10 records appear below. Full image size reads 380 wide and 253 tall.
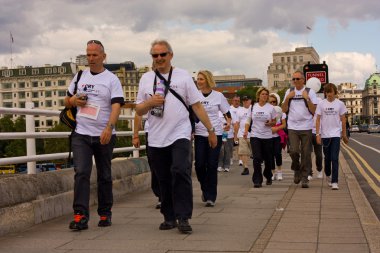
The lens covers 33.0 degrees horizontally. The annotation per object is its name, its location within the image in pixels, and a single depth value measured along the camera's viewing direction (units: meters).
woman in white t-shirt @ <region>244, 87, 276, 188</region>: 11.47
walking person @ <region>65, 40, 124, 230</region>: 6.80
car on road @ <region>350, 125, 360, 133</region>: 120.91
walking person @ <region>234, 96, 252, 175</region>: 15.06
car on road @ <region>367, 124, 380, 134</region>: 99.88
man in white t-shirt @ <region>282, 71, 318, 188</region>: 11.17
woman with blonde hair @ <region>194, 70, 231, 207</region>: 8.88
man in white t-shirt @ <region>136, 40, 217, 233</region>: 6.44
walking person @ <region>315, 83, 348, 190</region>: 10.81
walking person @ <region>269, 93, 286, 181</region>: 11.90
